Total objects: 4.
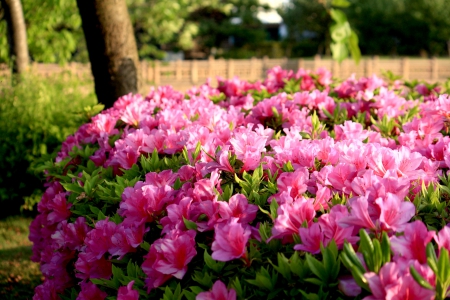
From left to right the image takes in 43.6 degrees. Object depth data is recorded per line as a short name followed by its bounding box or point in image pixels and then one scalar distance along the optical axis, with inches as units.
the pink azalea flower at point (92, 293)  85.7
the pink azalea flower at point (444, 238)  60.0
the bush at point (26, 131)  301.9
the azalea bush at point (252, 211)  62.7
